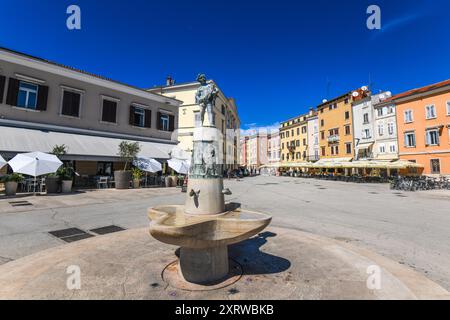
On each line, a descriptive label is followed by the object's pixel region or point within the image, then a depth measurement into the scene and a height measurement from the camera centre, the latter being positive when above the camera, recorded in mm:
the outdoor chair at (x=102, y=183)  17016 -493
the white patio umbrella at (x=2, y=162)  11395 +693
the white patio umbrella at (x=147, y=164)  18156 +1001
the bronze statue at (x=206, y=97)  4879 +1720
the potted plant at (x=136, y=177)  18156 -26
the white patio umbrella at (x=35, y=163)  11734 +668
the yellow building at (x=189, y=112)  31797 +10068
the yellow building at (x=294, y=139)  54000 +9689
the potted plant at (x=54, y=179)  13602 -173
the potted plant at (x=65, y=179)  14108 -175
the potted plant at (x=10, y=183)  12305 -388
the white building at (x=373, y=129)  32125 +7425
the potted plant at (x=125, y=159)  17094 +1328
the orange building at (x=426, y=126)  25453 +6279
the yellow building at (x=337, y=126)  39188 +9603
